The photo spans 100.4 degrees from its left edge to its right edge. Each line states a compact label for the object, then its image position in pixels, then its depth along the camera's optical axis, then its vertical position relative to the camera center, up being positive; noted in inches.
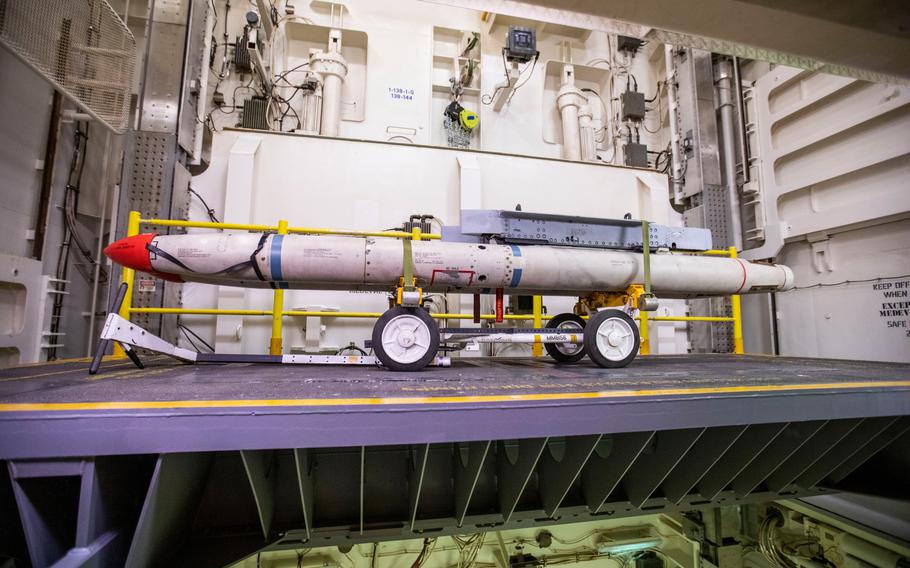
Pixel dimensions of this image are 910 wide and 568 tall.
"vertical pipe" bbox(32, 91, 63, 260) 140.8 +54.4
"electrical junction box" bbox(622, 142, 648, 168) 232.8 +103.1
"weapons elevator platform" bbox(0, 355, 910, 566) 48.6 -21.9
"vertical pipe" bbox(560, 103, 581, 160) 238.8 +118.9
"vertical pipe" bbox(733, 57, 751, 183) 207.9 +114.7
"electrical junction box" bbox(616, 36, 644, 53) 254.8 +188.5
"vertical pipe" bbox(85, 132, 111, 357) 159.3 +30.6
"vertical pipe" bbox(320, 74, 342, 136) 205.8 +117.8
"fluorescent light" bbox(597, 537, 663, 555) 127.3 -75.4
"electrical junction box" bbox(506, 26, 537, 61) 208.8 +154.2
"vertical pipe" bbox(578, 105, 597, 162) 241.1 +120.3
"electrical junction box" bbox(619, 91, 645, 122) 243.6 +139.2
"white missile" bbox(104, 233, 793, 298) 98.0 +15.7
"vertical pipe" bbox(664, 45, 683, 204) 223.5 +117.4
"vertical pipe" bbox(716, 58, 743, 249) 208.7 +100.7
